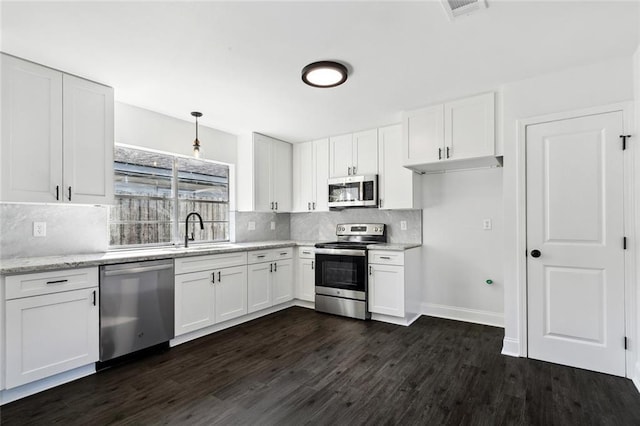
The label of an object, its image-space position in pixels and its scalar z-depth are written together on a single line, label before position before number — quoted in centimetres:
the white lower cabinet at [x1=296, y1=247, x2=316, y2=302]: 438
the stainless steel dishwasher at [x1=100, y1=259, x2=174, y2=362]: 261
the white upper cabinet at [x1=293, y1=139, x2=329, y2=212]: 466
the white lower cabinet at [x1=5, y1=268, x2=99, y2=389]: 215
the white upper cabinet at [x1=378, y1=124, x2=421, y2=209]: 392
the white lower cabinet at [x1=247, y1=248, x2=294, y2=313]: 393
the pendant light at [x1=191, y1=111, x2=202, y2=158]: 351
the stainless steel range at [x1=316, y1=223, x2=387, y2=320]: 389
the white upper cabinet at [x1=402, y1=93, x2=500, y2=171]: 305
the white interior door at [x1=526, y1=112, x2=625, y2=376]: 247
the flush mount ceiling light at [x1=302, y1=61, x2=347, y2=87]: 245
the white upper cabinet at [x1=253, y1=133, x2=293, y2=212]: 443
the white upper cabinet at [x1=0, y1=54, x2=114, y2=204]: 232
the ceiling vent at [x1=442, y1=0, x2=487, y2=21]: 178
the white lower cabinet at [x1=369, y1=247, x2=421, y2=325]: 367
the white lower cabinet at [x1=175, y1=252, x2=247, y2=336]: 317
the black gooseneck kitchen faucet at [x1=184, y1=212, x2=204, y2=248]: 374
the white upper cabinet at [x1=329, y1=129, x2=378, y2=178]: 420
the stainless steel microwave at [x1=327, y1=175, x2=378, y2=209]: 413
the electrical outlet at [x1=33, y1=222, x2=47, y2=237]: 267
